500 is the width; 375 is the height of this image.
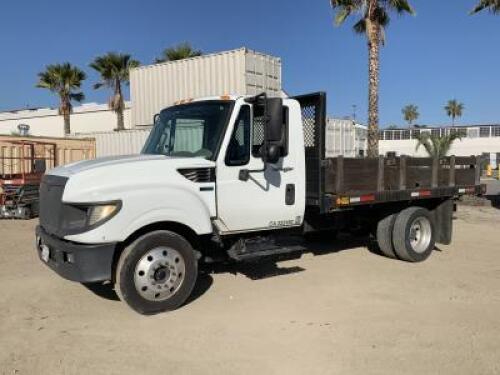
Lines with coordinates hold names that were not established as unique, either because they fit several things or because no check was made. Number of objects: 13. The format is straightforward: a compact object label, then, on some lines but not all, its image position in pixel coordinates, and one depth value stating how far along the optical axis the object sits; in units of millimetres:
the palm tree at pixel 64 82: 38312
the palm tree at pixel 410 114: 96500
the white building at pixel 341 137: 14430
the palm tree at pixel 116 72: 34594
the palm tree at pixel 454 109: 91375
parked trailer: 14500
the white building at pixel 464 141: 60719
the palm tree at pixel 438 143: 34156
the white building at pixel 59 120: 47594
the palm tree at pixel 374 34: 19344
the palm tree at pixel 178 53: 31969
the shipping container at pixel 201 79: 15445
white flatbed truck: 5227
